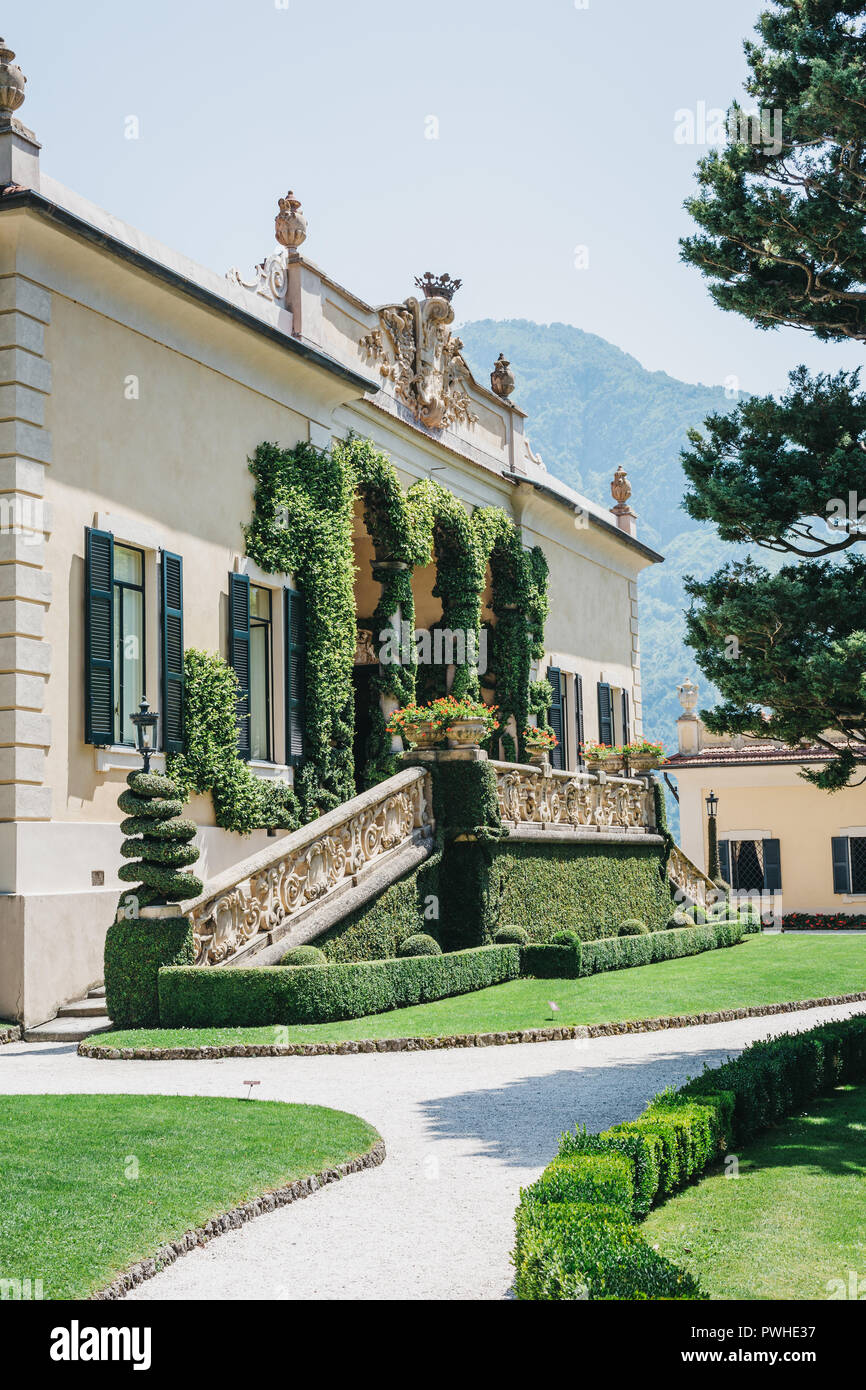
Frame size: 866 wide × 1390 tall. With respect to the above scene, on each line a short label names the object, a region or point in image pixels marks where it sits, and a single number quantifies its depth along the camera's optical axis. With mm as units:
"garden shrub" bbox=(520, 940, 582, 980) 19562
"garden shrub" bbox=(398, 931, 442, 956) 17922
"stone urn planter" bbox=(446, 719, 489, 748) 19969
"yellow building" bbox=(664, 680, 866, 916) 39844
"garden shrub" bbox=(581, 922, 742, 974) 20719
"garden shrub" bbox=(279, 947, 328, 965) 15391
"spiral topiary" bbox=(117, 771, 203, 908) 14906
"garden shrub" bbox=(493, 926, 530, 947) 20078
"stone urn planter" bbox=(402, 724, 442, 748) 20047
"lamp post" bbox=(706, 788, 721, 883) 35375
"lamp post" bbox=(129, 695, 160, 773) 15328
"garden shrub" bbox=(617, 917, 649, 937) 24359
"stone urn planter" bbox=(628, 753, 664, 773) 27516
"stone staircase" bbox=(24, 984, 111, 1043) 14914
